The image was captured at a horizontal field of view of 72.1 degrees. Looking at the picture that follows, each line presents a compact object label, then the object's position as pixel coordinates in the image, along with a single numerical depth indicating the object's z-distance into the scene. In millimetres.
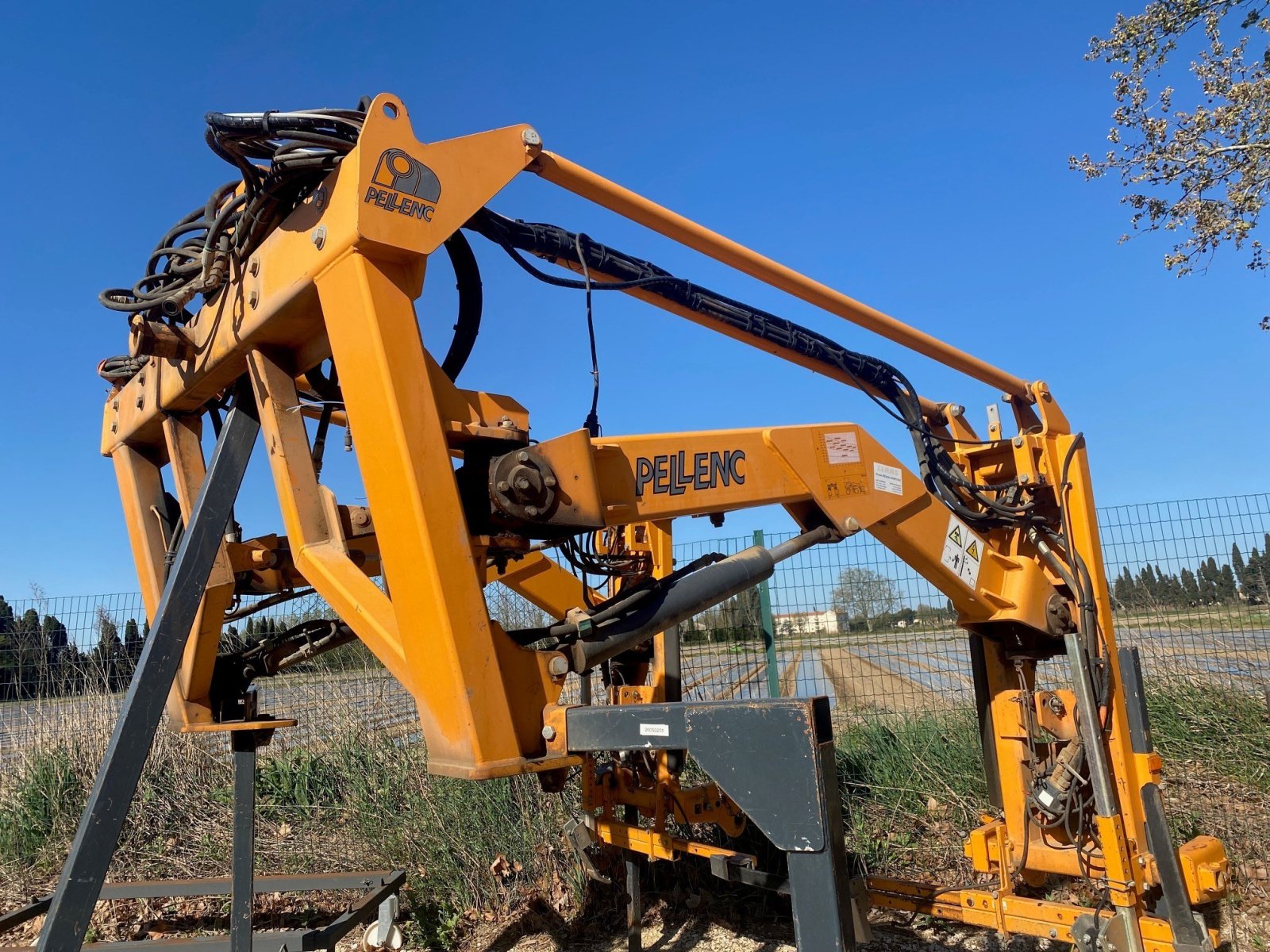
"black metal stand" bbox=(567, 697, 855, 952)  1693
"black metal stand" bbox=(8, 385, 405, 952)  2484
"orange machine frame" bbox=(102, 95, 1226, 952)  2219
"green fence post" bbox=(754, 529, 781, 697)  7344
